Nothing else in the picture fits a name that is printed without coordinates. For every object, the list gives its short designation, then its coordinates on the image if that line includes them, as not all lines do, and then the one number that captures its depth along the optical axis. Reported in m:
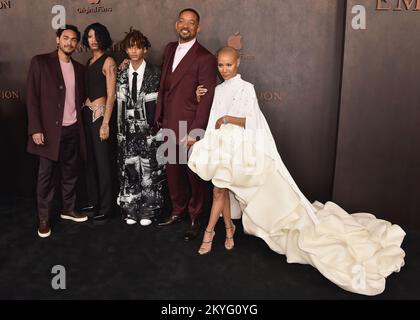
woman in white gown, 2.65
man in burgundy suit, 3.05
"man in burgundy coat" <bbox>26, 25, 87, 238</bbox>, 3.14
